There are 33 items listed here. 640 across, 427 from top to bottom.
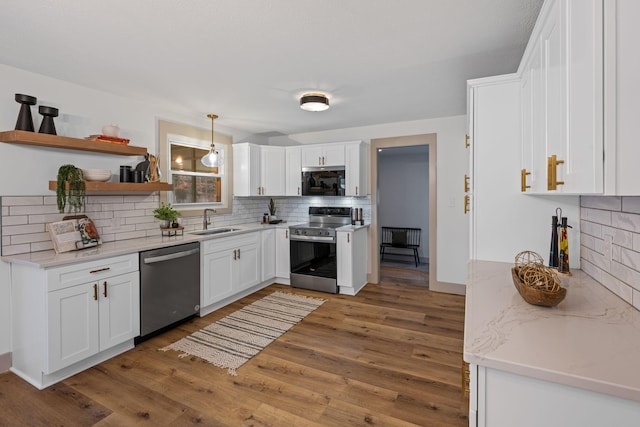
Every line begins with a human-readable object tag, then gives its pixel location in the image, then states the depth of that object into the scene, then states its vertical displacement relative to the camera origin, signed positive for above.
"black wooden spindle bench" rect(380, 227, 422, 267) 6.41 -0.62
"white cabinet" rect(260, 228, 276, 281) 4.26 -0.62
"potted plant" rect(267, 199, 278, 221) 4.97 +0.00
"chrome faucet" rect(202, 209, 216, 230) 3.96 -0.14
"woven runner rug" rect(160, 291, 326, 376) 2.54 -1.18
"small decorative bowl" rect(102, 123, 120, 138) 2.80 +0.75
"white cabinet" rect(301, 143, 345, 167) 4.35 +0.81
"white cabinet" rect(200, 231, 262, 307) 3.33 -0.67
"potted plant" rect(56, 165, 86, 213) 2.44 +0.20
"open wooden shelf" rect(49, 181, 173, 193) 2.59 +0.23
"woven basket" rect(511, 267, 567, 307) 1.22 -0.35
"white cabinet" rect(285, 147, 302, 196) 4.62 +0.59
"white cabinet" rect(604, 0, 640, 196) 0.81 +0.31
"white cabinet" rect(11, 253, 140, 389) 2.11 -0.79
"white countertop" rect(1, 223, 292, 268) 2.14 -0.33
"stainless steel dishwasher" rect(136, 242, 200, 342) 2.71 -0.73
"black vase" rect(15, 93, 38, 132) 2.30 +0.75
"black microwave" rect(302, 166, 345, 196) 4.32 +0.43
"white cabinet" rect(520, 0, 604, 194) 0.89 +0.41
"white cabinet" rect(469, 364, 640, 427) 0.80 -0.55
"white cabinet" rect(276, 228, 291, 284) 4.39 -0.64
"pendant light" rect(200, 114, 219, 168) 3.50 +0.60
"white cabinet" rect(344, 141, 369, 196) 4.24 +0.58
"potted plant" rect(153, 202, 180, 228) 3.28 -0.05
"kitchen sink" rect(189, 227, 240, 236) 3.70 -0.27
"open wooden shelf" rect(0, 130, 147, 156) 2.26 +0.57
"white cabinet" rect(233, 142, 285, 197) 4.47 +0.61
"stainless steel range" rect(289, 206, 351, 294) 4.11 -0.67
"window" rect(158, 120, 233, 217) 3.60 +0.53
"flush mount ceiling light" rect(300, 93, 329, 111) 3.05 +1.11
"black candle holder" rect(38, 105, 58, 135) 2.38 +0.74
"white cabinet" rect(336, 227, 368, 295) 4.01 -0.67
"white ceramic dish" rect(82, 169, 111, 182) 2.68 +0.33
